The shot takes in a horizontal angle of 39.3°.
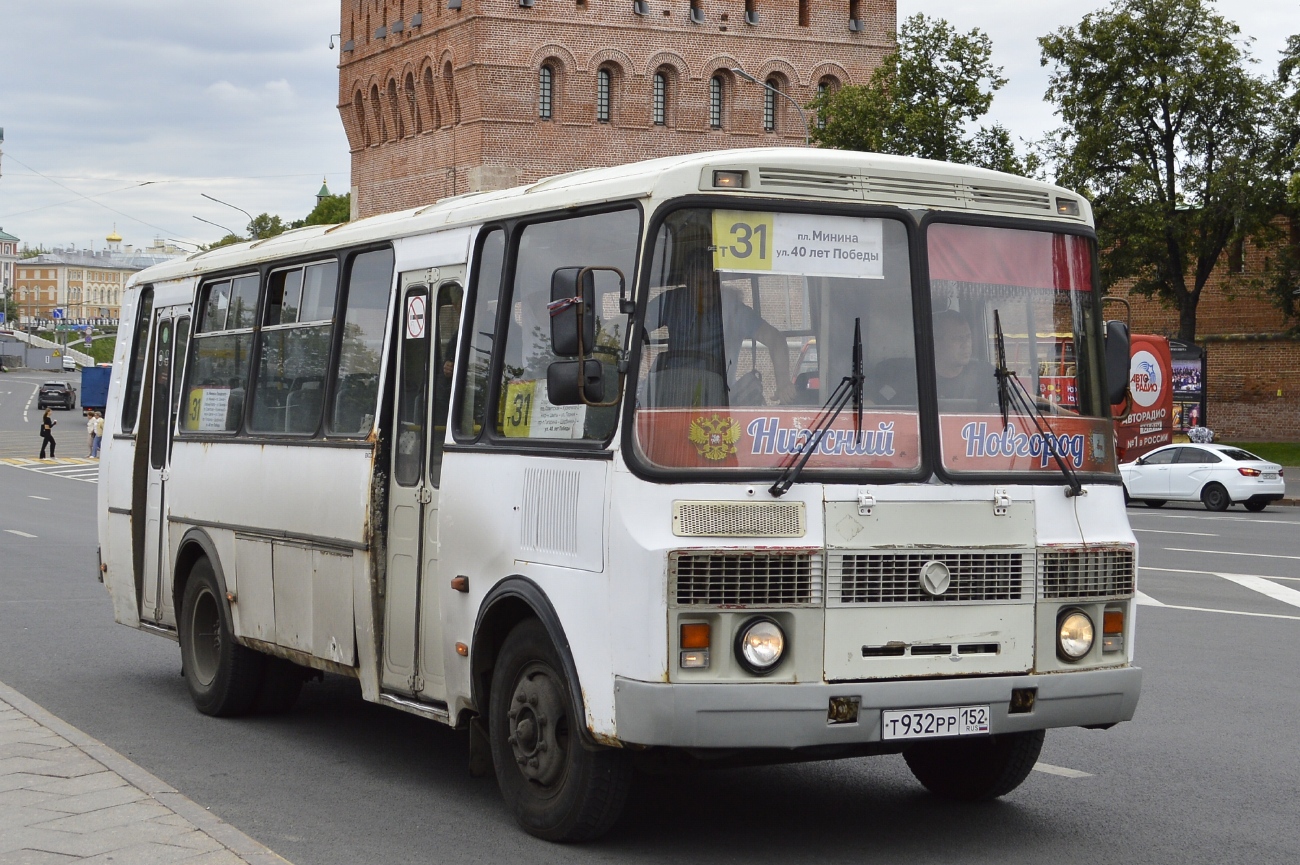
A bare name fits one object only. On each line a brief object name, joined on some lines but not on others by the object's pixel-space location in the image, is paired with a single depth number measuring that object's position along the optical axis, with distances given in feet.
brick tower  235.20
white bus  21.02
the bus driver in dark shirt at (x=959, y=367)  22.58
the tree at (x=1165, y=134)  163.43
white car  109.81
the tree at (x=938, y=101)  148.15
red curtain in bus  22.95
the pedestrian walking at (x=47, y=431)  182.29
